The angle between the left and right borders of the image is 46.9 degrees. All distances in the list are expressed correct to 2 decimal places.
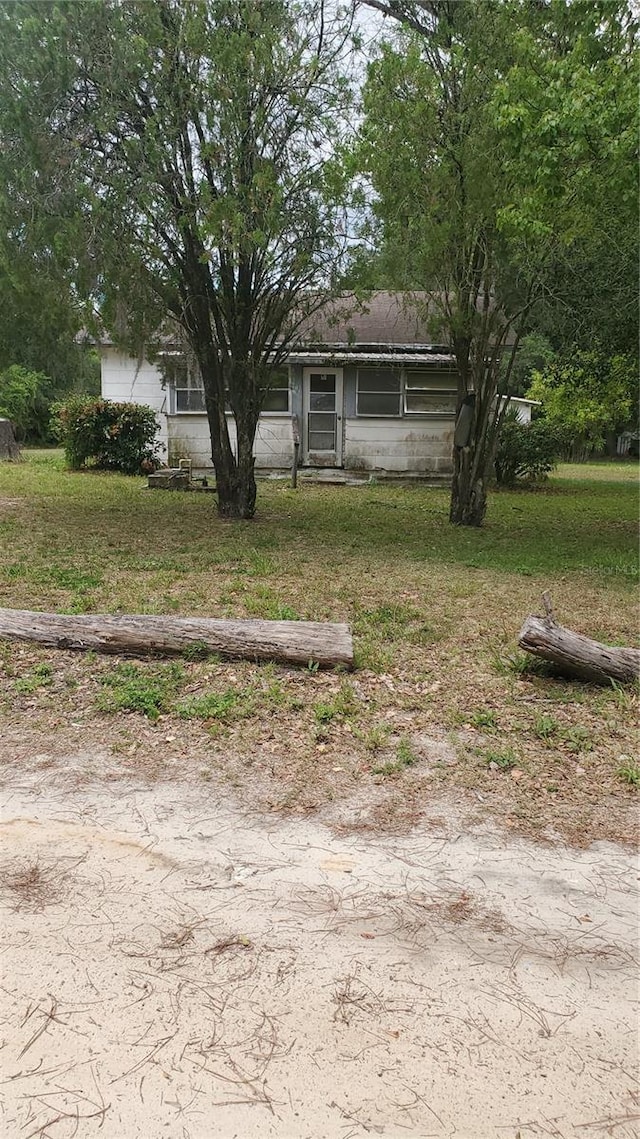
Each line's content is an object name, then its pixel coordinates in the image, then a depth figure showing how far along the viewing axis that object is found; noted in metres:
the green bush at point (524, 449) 16.88
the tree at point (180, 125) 7.80
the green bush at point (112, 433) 17.08
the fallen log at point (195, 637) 4.75
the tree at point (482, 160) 6.02
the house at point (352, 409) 17.06
